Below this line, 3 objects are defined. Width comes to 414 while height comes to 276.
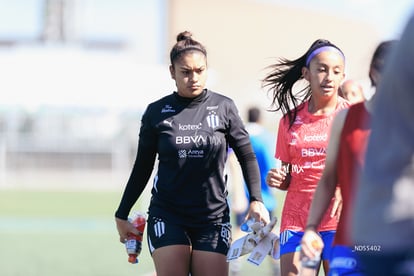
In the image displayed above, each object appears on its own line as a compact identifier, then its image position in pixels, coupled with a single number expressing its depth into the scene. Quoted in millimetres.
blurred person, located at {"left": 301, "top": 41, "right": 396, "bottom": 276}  8078
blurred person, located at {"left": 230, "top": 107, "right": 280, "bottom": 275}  23156
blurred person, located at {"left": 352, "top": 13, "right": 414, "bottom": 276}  6082
